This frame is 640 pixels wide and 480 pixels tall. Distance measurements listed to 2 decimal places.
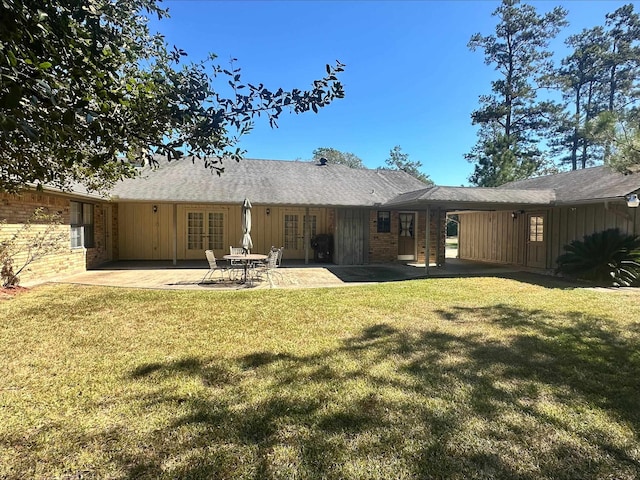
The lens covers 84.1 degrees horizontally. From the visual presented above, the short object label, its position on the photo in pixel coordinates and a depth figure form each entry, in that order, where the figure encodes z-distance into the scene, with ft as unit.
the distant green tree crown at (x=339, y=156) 201.61
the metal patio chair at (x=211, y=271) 31.94
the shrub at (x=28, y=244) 26.94
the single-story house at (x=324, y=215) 37.63
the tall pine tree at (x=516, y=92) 88.79
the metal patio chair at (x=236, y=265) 36.27
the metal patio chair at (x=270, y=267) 33.19
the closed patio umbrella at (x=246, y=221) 35.04
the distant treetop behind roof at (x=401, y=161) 190.80
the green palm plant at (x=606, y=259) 31.19
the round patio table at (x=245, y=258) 31.11
